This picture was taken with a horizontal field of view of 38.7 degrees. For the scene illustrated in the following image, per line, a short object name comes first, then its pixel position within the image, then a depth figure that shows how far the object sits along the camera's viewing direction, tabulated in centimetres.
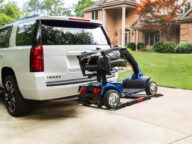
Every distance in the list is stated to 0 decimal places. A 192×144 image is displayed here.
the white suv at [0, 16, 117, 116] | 486
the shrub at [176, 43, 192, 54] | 2086
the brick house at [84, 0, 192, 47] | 2539
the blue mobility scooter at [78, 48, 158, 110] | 529
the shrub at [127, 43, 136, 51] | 2940
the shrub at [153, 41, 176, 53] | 2231
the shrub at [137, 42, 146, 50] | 2910
